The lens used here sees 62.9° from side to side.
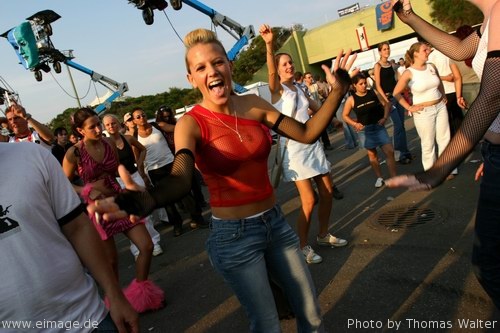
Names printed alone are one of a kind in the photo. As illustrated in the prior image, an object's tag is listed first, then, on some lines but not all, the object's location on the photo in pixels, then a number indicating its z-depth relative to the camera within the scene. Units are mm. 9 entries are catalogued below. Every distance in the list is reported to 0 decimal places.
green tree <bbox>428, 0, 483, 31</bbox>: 33281
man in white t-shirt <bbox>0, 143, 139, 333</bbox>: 1579
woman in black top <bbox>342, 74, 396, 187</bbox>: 6320
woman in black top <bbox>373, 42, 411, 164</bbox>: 7414
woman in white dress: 4145
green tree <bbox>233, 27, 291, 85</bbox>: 45812
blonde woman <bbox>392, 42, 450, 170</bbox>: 5613
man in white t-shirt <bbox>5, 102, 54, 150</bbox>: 5504
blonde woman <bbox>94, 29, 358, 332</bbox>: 2131
